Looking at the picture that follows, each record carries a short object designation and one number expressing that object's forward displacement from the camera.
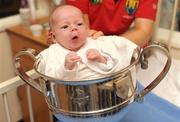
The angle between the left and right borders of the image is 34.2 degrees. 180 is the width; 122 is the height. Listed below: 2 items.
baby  0.69
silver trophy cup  0.64
